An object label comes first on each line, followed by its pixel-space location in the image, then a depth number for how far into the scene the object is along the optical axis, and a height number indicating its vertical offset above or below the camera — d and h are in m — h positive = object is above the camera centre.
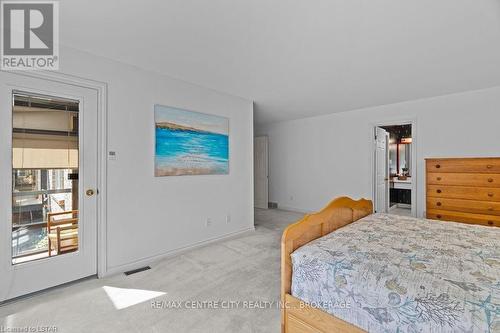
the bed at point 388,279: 1.02 -0.59
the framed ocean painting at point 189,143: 2.92 +0.33
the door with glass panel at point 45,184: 1.99 -0.17
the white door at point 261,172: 6.19 -0.16
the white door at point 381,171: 4.64 -0.10
